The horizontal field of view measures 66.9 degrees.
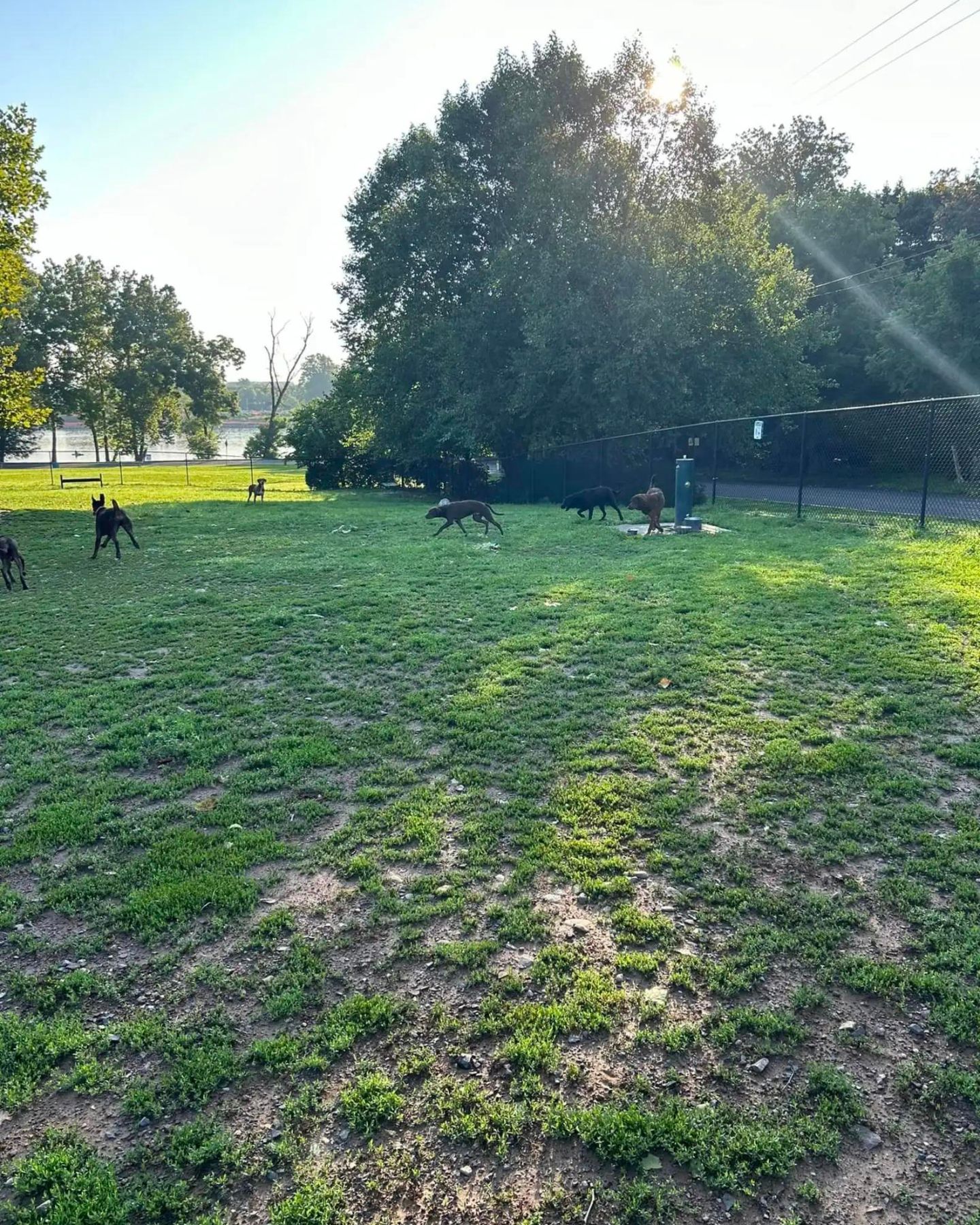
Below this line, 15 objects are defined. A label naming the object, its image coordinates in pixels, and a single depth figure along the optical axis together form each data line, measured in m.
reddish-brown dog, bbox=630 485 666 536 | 13.95
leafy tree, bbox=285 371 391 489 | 32.34
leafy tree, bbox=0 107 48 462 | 18.48
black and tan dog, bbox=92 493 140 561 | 11.65
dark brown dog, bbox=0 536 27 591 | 9.66
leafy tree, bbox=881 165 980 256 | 32.56
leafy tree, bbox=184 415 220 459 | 69.81
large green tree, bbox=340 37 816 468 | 21.09
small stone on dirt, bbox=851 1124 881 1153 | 2.00
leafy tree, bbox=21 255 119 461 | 50.62
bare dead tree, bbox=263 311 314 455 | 70.06
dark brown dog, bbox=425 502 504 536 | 14.48
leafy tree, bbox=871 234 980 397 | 23.73
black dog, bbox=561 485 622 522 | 16.30
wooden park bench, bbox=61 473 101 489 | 32.22
